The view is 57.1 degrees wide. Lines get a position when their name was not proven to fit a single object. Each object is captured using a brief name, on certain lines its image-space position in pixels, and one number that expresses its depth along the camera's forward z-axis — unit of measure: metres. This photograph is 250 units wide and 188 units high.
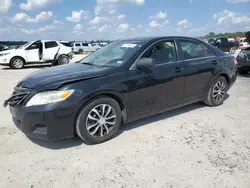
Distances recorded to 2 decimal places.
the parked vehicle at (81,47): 33.46
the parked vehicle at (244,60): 8.47
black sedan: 3.05
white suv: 12.95
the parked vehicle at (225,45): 22.36
